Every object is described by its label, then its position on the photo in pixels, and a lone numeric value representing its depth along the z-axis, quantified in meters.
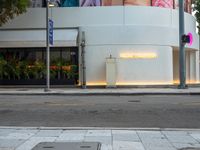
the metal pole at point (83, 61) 25.14
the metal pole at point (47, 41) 22.03
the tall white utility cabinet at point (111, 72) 24.64
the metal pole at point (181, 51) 23.70
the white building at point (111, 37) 25.35
